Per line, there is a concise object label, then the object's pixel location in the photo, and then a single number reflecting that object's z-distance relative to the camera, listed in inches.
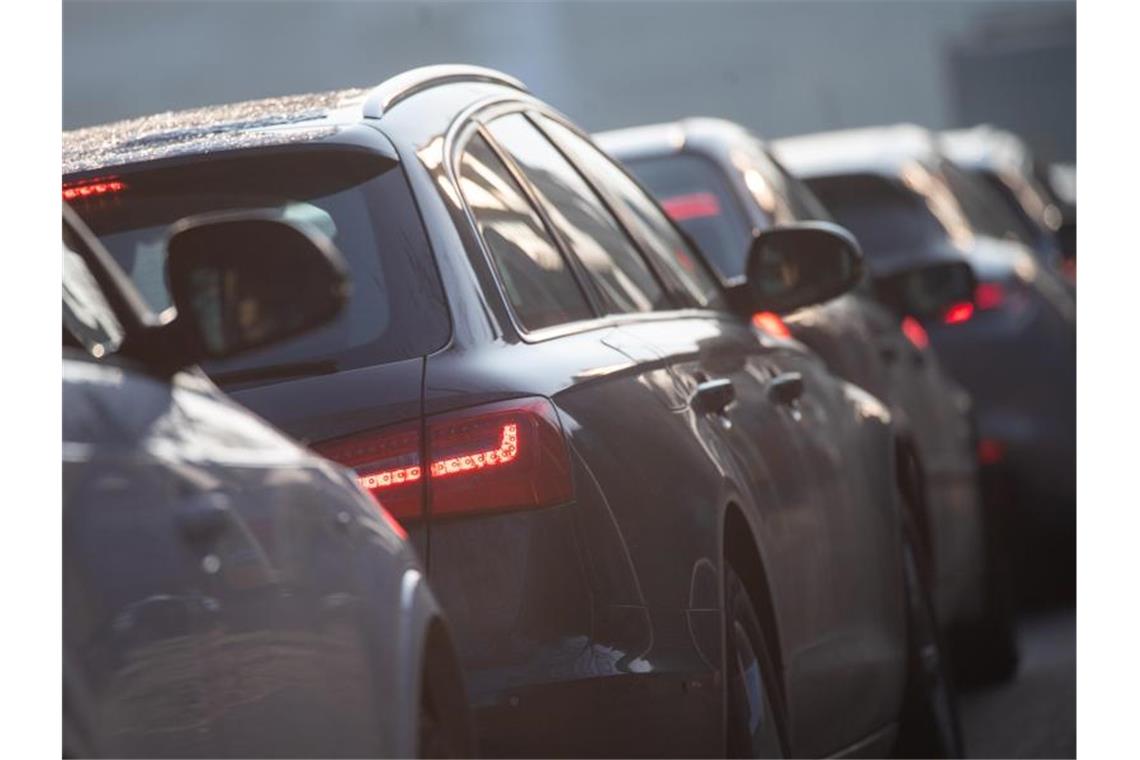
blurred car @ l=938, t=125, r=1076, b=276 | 1295.8
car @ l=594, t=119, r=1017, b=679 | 750.9
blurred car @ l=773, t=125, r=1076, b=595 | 909.9
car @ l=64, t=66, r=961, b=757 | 372.2
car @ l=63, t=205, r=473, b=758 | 242.1
